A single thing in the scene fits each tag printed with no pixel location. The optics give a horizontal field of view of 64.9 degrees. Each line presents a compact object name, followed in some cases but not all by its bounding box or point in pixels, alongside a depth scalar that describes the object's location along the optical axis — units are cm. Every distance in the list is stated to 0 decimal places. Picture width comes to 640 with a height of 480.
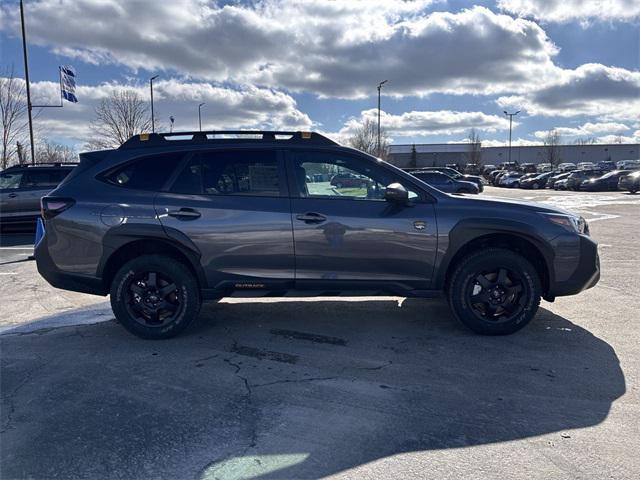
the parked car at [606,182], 3512
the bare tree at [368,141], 5642
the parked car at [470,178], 3199
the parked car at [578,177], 3794
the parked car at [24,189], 1267
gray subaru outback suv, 464
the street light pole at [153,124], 3398
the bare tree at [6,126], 2284
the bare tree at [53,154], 3953
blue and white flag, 2014
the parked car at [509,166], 7294
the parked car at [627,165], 6272
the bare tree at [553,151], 8368
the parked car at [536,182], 4453
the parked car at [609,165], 6645
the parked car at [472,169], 7175
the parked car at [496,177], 5269
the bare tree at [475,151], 8328
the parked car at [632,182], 3014
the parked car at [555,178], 4228
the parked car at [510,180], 4834
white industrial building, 10725
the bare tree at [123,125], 3566
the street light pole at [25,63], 1886
